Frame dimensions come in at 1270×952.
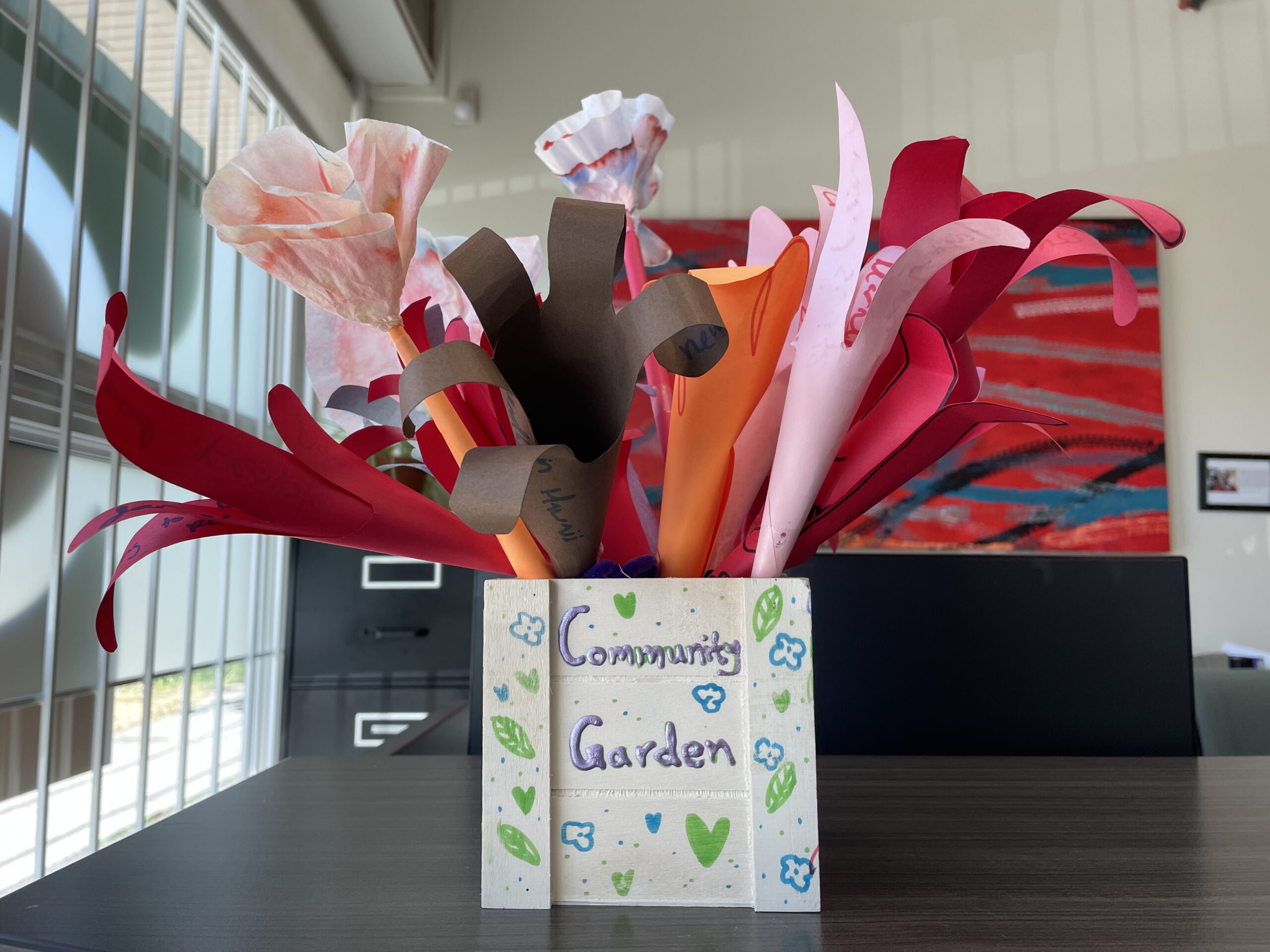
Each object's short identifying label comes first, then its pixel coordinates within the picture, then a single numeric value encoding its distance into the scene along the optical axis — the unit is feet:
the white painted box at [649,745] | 1.29
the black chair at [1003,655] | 3.04
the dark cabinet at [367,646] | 7.76
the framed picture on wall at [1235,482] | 10.69
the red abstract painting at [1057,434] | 10.54
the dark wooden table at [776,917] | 1.17
